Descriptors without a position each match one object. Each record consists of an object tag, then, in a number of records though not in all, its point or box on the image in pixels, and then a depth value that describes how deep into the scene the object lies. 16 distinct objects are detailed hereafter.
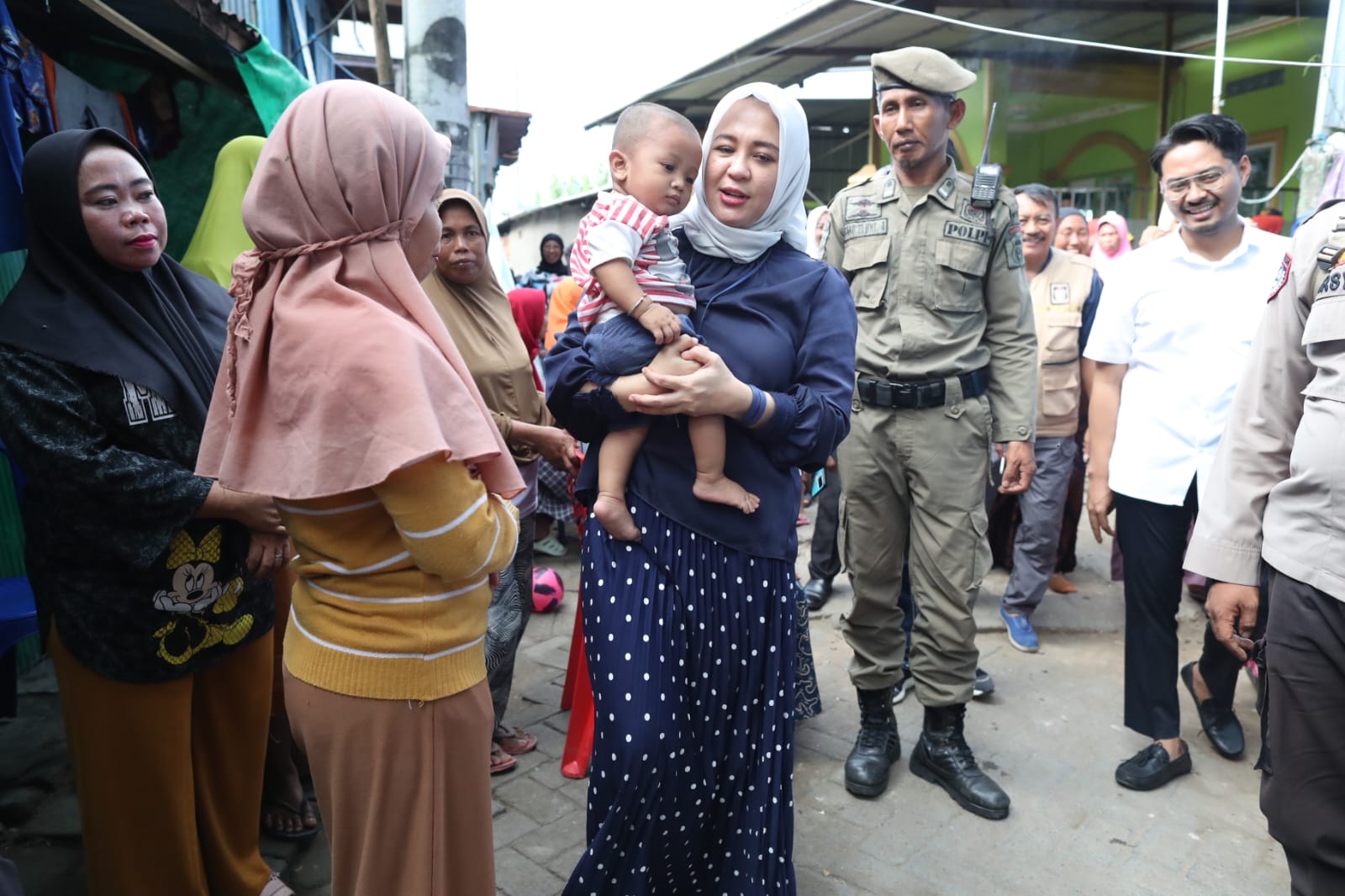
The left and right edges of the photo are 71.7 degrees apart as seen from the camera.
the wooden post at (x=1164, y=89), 10.35
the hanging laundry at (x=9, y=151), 2.55
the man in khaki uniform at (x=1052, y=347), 4.79
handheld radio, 3.05
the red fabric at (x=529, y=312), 4.61
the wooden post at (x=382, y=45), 6.32
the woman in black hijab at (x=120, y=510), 2.00
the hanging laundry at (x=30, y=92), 2.83
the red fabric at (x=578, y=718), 3.06
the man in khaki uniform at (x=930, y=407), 3.08
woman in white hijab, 2.06
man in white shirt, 3.05
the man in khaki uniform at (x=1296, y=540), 1.90
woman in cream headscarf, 3.09
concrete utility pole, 4.71
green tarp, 3.88
